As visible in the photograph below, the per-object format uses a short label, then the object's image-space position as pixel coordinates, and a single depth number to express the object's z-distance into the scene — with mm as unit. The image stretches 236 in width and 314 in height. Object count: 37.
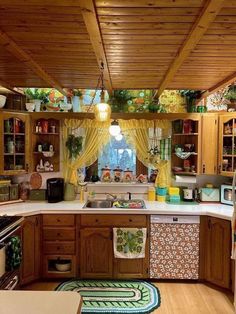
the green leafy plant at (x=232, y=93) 3181
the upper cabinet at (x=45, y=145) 3296
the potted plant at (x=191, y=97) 3303
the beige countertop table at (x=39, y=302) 877
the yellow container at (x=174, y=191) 3303
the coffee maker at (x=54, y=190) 3222
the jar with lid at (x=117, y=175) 3467
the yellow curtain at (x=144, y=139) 3327
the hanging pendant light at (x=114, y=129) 2769
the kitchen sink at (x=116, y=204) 3067
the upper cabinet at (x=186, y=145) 3206
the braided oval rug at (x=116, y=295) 2455
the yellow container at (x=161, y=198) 3330
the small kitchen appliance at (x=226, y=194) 3107
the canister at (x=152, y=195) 3362
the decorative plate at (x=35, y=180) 3414
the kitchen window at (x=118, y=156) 3473
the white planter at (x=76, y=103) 3448
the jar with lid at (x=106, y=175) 3455
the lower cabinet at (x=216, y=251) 2704
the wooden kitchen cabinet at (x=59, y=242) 2899
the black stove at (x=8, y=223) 2167
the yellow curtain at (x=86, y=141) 3337
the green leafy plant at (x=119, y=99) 3374
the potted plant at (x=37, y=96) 3312
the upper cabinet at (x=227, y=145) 3078
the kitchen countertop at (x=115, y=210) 2780
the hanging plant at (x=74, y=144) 3343
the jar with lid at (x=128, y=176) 3472
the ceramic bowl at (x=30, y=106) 3237
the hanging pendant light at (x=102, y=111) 2334
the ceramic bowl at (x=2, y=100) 2942
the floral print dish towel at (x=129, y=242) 2873
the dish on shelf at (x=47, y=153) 3299
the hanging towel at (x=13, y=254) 2176
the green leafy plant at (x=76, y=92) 3436
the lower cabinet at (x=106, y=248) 2905
